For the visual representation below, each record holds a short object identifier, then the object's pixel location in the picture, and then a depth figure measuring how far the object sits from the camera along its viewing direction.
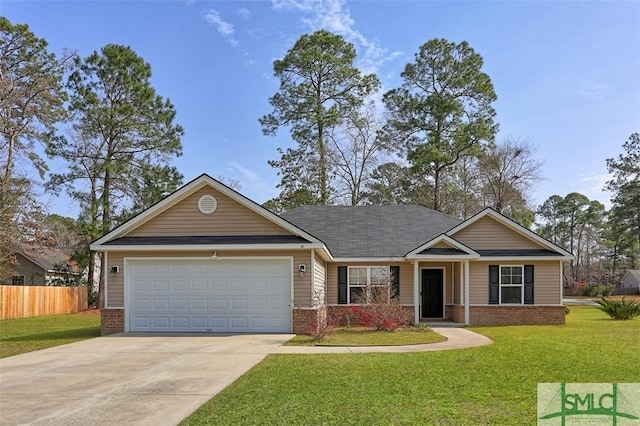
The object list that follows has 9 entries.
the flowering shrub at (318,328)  14.74
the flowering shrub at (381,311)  17.07
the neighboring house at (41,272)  36.75
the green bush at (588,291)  52.83
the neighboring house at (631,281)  58.62
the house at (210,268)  16.16
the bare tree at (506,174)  39.50
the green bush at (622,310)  22.00
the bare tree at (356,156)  38.56
